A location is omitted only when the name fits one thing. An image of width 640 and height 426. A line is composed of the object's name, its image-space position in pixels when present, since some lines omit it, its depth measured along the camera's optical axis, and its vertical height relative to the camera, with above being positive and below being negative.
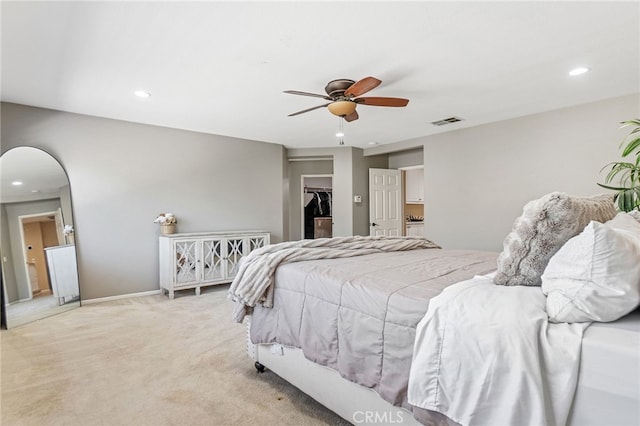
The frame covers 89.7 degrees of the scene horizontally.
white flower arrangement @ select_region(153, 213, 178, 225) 4.45 -0.34
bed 0.90 -0.56
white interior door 6.24 -0.28
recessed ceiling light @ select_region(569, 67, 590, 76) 2.85 +0.99
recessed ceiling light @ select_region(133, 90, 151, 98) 3.28 +1.05
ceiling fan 2.87 +0.81
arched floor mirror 3.26 -0.44
